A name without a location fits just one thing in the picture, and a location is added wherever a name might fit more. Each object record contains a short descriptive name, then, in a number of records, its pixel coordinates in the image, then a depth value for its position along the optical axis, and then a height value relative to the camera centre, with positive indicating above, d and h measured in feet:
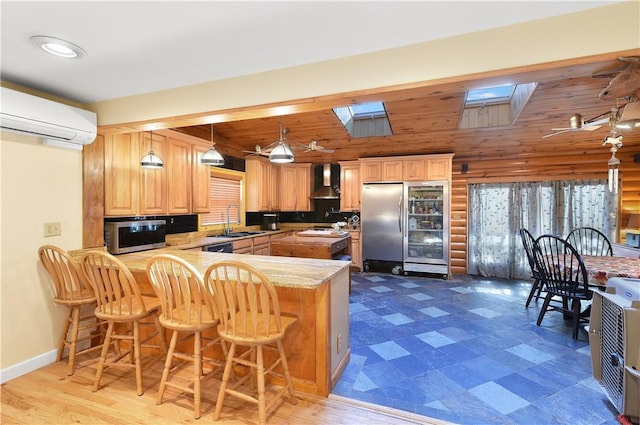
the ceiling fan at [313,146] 13.87 +3.04
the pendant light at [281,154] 10.00 +1.89
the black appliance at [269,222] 19.51 -0.84
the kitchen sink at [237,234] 15.05 -1.35
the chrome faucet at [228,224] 15.90 -0.88
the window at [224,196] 15.90 +0.76
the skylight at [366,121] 15.37 +4.81
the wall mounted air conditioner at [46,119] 6.63 +2.21
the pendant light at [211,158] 10.92 +1.90
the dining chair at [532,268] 11.53 -2.32
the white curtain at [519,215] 15.99 -0.26
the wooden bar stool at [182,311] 5.81 -2.13
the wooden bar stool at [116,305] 6.47 -2.27
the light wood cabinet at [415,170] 17.26 +2.40
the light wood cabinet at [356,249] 18.95 -2.54
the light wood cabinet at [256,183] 18.40 +1.65
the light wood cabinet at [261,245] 15.97 -2.01
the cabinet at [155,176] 9.68 +1.23
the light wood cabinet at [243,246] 14.37 -1.87
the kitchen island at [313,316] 6.48 -2.48
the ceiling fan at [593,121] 7.77 +2.59
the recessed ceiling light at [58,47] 5.47 +3.16
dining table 8.61 -1.81
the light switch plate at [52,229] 7.88 -0.56
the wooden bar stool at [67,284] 7.25 -1.89
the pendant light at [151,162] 9.77 +1.59
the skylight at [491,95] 13.01 +5.24
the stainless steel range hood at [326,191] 20.39 +1.33
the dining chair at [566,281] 9.44 -2.38
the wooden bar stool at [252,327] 5.39 -2.34
